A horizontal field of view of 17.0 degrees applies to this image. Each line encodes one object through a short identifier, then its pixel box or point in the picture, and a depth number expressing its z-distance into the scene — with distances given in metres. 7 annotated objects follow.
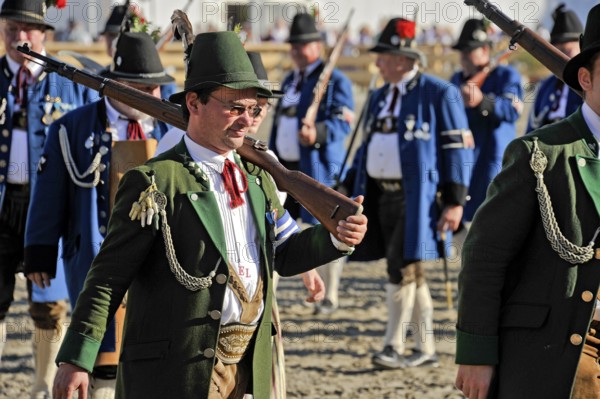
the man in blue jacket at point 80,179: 8.90
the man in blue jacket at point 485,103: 15.70
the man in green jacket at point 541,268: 5.92
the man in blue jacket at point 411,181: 12.68
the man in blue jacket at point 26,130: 10.45
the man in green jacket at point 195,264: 6.05
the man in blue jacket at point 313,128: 15.52
